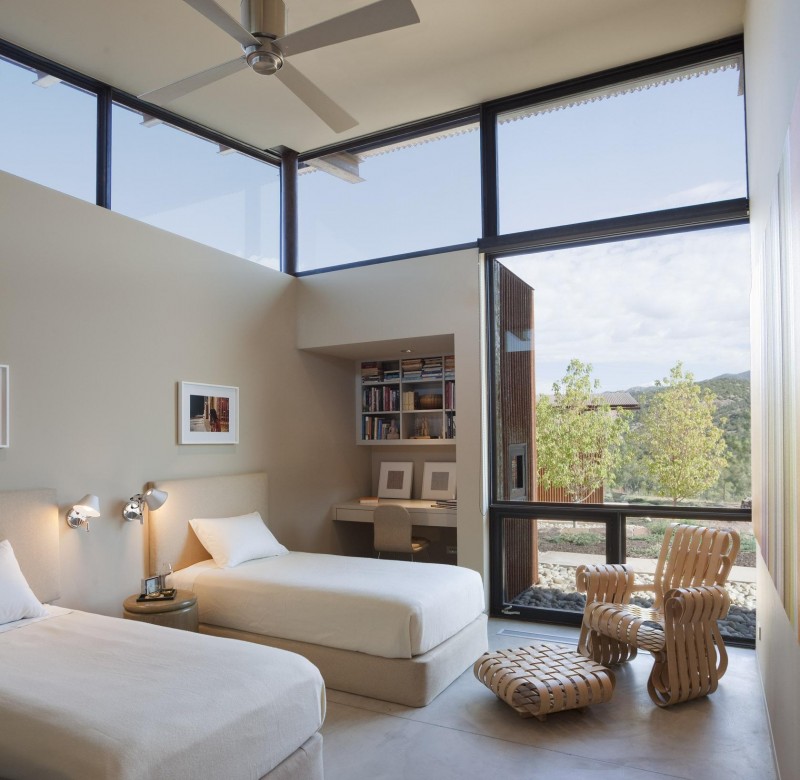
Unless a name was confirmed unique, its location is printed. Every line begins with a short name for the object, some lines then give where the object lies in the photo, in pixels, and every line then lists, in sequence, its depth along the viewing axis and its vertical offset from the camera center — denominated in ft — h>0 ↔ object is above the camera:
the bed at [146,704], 6.53 -3.11
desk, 17.90 -2.63
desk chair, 17.42 -2.86
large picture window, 14.14 +1.09
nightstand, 11.99 -3.47
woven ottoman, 10.32 -4.16
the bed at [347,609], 11.35 -3.47
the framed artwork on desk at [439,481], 20.10 -1.87
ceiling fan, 8.91 +5.39
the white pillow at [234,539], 14.52 -2.68
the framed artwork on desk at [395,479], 20.98 -1.90
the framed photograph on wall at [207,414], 15.31 +0.15
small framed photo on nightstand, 12.73 -3.18
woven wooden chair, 11.07 -3.50
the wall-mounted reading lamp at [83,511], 12.39 -1.69
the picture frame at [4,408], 11.66 +0.22
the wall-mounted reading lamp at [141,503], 13.57 -1.70
